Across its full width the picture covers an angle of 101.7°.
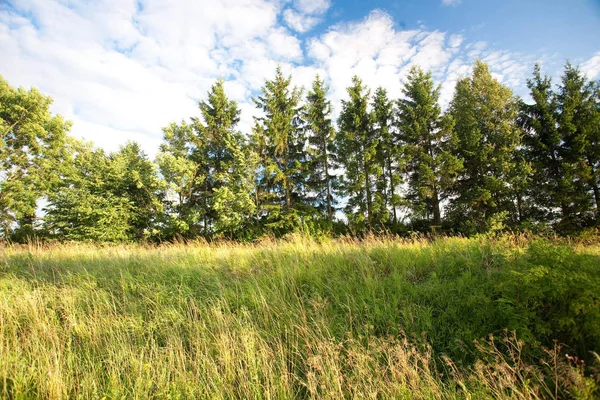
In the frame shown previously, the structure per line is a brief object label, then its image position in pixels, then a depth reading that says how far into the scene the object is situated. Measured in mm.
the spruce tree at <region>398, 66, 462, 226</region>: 19125
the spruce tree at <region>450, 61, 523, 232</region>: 17328
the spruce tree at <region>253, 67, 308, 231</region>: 21266
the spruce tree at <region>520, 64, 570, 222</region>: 17062
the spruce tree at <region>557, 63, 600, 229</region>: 16250
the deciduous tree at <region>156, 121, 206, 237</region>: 21562
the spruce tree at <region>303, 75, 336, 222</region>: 22188
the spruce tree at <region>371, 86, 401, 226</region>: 19812
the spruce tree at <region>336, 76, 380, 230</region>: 20141
